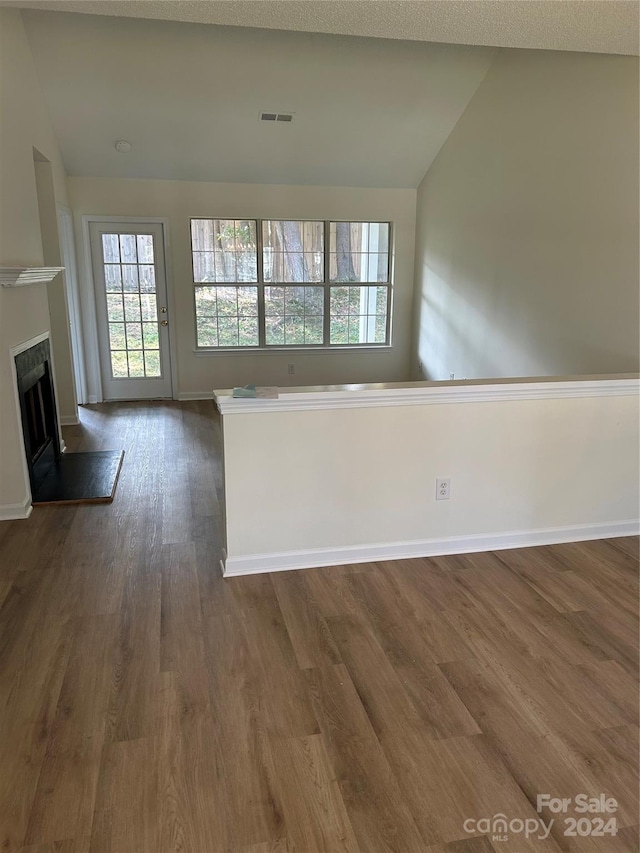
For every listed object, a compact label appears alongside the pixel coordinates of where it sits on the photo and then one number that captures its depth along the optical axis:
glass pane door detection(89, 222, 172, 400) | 6.16
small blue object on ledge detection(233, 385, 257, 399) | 2.57
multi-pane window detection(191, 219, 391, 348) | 6.49
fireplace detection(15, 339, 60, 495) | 3.69
